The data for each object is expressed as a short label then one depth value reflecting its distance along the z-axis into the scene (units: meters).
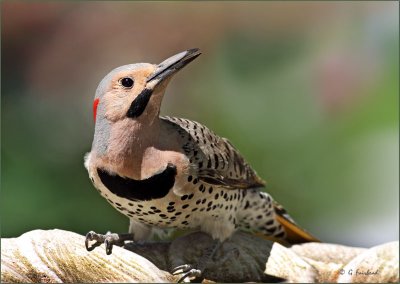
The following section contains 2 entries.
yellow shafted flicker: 4.91
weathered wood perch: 4.75
